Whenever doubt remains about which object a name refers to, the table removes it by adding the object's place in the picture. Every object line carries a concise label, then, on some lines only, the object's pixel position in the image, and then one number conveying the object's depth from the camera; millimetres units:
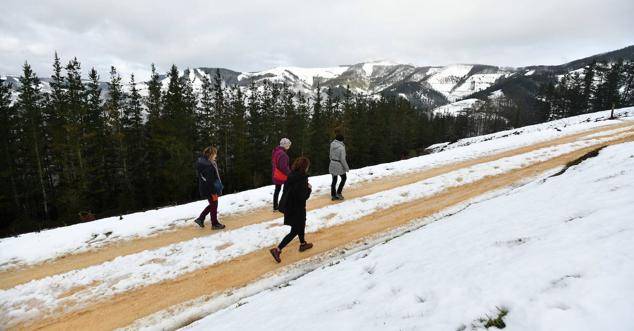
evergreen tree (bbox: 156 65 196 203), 32875
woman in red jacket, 9758
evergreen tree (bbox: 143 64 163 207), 34156
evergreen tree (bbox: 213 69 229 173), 39469
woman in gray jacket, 11234
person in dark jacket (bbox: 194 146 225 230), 9484
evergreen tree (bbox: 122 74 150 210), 34438
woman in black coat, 7750
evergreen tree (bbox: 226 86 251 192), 39562
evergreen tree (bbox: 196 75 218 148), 38094
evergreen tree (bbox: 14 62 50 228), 30156
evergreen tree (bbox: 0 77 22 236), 29609
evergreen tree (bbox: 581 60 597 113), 78125
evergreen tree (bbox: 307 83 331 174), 47375
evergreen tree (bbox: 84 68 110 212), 30812
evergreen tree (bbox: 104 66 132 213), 32375
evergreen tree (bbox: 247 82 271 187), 40969
